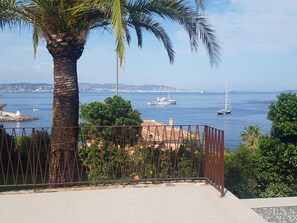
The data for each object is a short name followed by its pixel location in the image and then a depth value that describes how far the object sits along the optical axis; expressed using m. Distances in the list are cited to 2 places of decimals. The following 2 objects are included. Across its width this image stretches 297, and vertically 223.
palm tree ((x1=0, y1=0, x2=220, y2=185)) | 4.13
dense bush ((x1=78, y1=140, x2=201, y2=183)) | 4.79
